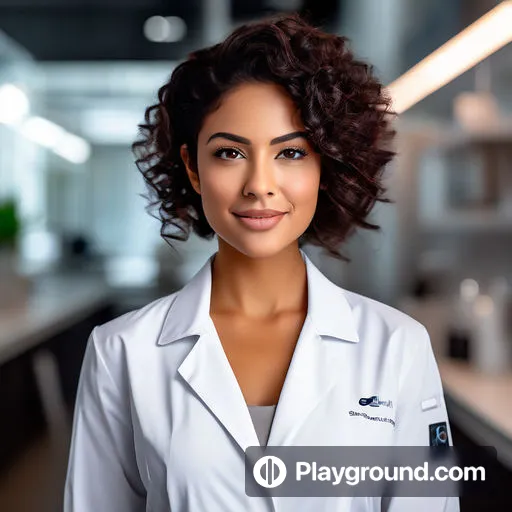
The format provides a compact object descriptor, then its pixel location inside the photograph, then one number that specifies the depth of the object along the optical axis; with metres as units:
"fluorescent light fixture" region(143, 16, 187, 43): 4.42
